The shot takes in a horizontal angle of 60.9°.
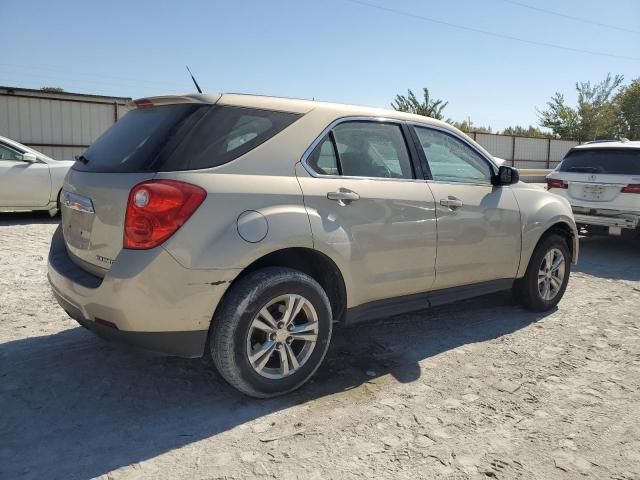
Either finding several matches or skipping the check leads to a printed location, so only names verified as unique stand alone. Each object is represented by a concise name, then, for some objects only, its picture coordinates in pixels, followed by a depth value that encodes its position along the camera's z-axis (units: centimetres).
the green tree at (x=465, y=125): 4114
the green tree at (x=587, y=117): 4741
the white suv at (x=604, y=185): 775
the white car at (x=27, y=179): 910
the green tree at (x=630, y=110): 4750
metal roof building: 1478
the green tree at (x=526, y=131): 5212
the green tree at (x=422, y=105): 3975
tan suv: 282
